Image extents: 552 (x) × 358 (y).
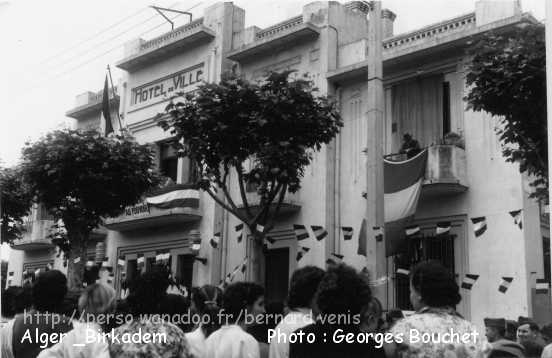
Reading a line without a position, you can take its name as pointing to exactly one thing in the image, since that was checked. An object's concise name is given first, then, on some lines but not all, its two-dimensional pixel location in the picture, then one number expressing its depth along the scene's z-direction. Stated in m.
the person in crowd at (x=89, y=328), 4.02
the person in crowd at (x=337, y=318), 3.44
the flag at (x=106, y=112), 18.77
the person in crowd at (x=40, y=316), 4.53
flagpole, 19.04
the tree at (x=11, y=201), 17.72
